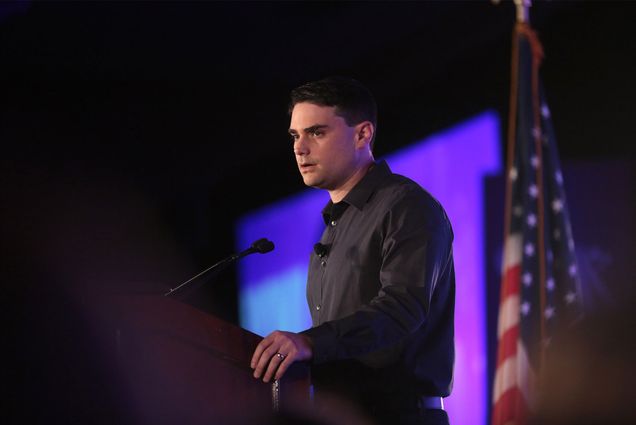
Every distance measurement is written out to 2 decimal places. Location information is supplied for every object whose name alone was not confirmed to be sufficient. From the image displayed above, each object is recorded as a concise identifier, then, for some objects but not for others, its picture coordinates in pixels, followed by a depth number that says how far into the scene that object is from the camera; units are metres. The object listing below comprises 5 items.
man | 6.09
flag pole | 7.68
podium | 5.98
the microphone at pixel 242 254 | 6.25
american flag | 7.51
